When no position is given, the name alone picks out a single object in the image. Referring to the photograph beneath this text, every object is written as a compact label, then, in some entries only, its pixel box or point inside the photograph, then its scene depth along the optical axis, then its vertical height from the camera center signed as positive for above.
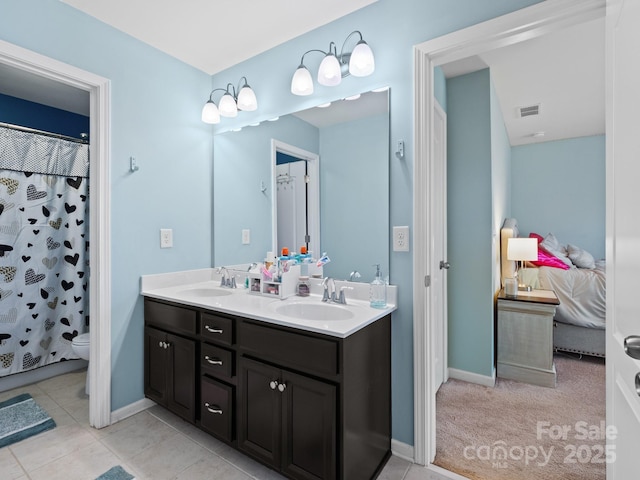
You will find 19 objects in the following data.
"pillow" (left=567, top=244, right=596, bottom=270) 3.84 -0.27
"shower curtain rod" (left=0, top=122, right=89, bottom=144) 2.47 +0.84
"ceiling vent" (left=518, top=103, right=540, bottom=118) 3.48 +1.37
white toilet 2.43 -0.81
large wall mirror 1.85 +0.33
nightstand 2.57 -0.81
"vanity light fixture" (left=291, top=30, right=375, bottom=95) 1.74 +0.94
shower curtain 2.53 -0.08
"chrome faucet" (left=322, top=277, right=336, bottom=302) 1.86 -0.31
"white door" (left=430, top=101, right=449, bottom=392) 2.45 -0.07
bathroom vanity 1.36 -0.67
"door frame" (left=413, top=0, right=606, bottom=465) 1.68 +0.00
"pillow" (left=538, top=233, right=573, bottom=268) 3.71 -0.15
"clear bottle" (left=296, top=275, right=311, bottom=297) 2.01 -0.30
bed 3.07 -0.58
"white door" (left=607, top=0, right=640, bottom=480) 0.81 +0.01
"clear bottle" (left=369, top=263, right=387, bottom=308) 1.74 -0.29
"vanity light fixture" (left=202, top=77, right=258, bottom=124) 2.26 +0.95
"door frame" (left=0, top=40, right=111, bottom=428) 2.00 -0.07
